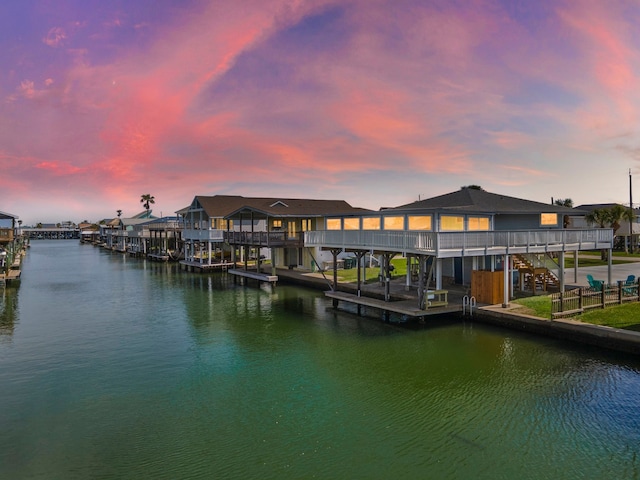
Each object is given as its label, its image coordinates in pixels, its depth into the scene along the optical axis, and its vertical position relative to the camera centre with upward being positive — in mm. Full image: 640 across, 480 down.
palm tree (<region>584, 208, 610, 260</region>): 49219 +1288
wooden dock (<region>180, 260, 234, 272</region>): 47188 -3529
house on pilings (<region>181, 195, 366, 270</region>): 36781 +1031
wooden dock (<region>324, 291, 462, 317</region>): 19672 -3869
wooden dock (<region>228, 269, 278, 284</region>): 34234 -3611
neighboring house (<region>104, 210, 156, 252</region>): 75550 +615
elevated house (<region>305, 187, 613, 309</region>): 19625 -459
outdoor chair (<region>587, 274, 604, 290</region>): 22336 -3124
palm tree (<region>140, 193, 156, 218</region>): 131250 +12521
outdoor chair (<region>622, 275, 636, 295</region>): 20094 -3090
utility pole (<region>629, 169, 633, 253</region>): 51794 -593
